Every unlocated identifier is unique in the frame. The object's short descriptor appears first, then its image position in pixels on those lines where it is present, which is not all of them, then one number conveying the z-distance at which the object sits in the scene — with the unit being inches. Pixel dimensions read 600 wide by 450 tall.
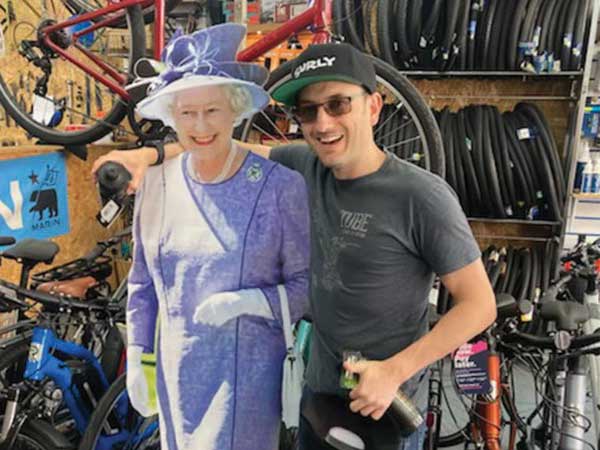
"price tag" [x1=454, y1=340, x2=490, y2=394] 68.7
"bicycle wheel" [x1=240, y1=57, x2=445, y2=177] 72.5
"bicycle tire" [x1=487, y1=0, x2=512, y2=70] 118.2
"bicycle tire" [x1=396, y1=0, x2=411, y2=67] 117.3
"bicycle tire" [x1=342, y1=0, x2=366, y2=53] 114.4
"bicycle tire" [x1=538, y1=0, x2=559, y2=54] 116.7
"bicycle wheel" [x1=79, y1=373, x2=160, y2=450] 76.7
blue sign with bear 97.3
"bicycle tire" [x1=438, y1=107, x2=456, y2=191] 119.6
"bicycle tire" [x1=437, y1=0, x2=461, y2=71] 113.9
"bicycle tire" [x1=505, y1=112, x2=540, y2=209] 119.8
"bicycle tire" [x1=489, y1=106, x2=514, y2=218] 119.6
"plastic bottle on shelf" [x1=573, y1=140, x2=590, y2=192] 125.0
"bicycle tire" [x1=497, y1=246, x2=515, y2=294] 126.9
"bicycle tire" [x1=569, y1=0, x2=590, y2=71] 114.6
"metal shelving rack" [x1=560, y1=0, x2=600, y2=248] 116.0
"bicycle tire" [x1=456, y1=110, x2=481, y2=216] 119.6
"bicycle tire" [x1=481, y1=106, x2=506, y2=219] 119.0
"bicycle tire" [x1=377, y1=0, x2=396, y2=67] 118.7
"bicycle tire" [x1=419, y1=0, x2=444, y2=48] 115.6
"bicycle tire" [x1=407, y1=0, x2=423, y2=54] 117.0
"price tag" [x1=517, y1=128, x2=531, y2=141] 121.0
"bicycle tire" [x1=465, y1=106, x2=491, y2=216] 119.7
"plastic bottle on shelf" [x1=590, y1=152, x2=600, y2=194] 123.8
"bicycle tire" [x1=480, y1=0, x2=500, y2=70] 118.0
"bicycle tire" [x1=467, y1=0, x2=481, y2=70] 117.8
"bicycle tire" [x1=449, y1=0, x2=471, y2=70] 115.6
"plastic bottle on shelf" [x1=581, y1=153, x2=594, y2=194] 124.1
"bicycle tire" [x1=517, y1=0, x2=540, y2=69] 116.3
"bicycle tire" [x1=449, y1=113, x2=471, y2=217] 120.1
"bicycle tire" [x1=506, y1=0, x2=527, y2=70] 116.0
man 41.3
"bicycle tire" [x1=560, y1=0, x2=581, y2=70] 114.8
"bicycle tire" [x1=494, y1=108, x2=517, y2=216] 119.3
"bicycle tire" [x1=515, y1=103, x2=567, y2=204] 119.8
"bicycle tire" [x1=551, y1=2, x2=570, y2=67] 116.0
